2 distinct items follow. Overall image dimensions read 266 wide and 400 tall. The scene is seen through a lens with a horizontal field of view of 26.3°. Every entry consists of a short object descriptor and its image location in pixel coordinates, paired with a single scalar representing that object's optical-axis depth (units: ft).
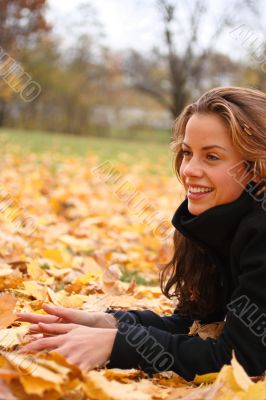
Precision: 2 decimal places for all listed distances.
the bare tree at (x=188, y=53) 50.90
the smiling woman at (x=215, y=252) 5.92
